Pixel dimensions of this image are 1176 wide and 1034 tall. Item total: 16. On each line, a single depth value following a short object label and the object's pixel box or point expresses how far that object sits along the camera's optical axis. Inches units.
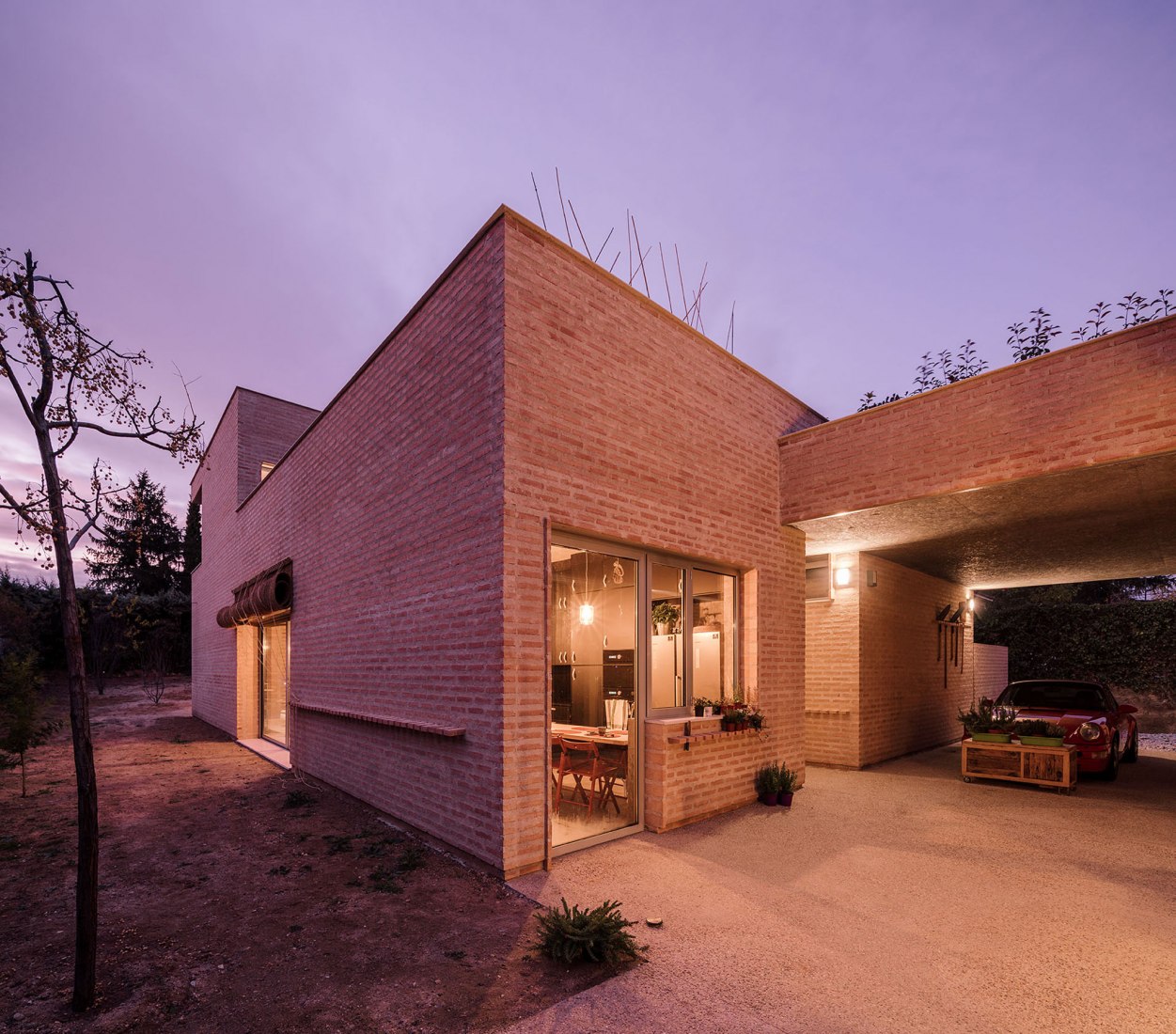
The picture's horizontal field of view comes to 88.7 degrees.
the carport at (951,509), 205.8
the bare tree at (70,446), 115.6
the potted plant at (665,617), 241.9
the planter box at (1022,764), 307.0
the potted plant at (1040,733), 311.6
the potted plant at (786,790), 264.8
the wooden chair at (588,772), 243.0
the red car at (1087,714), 331.3
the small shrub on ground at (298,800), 272.1
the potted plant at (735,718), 252.1
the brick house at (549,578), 188.7
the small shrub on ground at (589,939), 129.6
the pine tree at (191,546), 1279.5
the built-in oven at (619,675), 246.2
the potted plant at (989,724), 327.0
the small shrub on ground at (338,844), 208.2
